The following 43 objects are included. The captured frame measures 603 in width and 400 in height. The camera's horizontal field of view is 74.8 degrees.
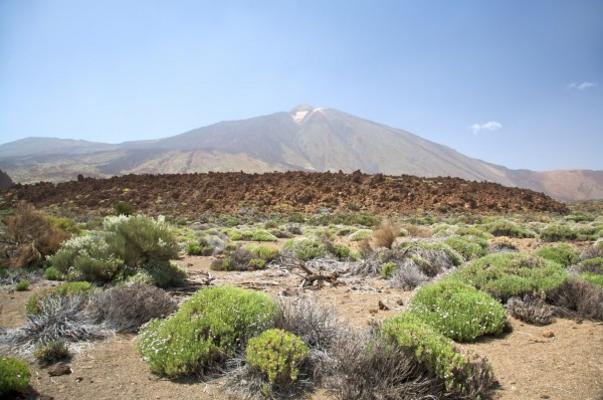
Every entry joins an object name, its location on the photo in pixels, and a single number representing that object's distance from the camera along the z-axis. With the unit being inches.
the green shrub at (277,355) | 133.0
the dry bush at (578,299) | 201.8
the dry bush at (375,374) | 126.0
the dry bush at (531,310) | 200.7
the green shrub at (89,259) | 267.9
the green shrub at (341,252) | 394.0
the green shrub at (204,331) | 145.4
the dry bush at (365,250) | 363.6
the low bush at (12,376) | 122.7
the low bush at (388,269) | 309.5
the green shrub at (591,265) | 274.9
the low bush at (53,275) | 284.8
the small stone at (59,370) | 143.1
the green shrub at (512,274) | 225.0
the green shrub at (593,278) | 230.7
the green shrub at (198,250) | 437.1
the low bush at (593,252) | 322.1
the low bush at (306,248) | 385.7
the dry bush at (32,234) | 322.7
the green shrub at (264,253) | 378.6
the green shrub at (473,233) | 543.8
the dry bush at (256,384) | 130.3
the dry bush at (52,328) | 166.4
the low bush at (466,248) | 376.1
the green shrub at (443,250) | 334.3
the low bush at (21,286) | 260.2
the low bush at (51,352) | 152.6
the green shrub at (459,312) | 180.9
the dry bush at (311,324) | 159.5
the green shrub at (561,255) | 317.8
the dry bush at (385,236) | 380.5
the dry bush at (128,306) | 190.2
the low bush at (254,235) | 554.1
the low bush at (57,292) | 191.5
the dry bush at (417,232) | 545.2
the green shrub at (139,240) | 285.6
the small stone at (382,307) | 227.1
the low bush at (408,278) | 277.3
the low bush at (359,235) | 533.3
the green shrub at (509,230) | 582.4
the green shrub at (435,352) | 131.0
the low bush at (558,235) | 524.7
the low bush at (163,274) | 266.5
